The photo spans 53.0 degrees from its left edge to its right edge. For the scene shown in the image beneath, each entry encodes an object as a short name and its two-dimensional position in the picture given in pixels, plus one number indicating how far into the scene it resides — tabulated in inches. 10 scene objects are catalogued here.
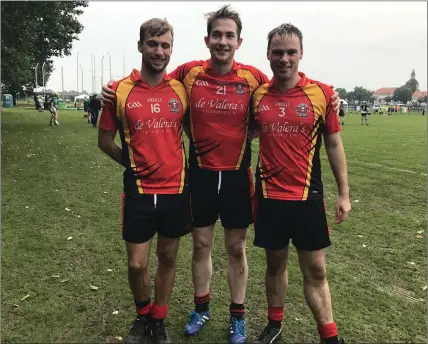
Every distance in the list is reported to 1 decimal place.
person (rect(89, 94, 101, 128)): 1015.0
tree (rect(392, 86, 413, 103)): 4874.0
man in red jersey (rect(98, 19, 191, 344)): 128.8
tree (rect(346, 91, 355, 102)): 5331.7
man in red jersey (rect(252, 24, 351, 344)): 126.2
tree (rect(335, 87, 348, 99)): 5152.6
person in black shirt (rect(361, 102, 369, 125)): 1304.3
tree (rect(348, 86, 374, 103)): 5172.2
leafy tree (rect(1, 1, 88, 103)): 659.8
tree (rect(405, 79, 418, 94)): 5945.9
